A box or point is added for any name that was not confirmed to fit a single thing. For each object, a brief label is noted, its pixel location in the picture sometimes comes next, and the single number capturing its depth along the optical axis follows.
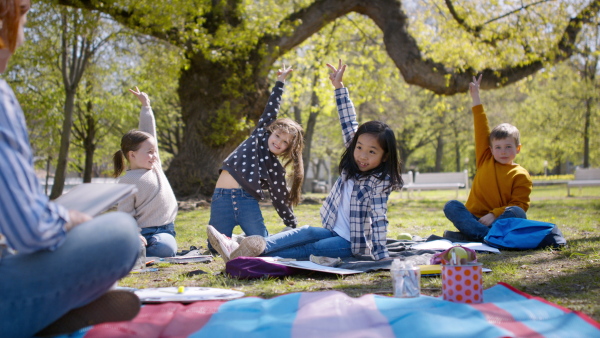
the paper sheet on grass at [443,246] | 4.87
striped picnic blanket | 2.14
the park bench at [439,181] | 17.20
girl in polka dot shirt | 5.35
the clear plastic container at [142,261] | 4.42
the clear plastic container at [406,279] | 2.82
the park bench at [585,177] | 15.44
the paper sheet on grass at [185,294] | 2.77
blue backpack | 4.97
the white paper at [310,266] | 3.85
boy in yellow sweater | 5.51
